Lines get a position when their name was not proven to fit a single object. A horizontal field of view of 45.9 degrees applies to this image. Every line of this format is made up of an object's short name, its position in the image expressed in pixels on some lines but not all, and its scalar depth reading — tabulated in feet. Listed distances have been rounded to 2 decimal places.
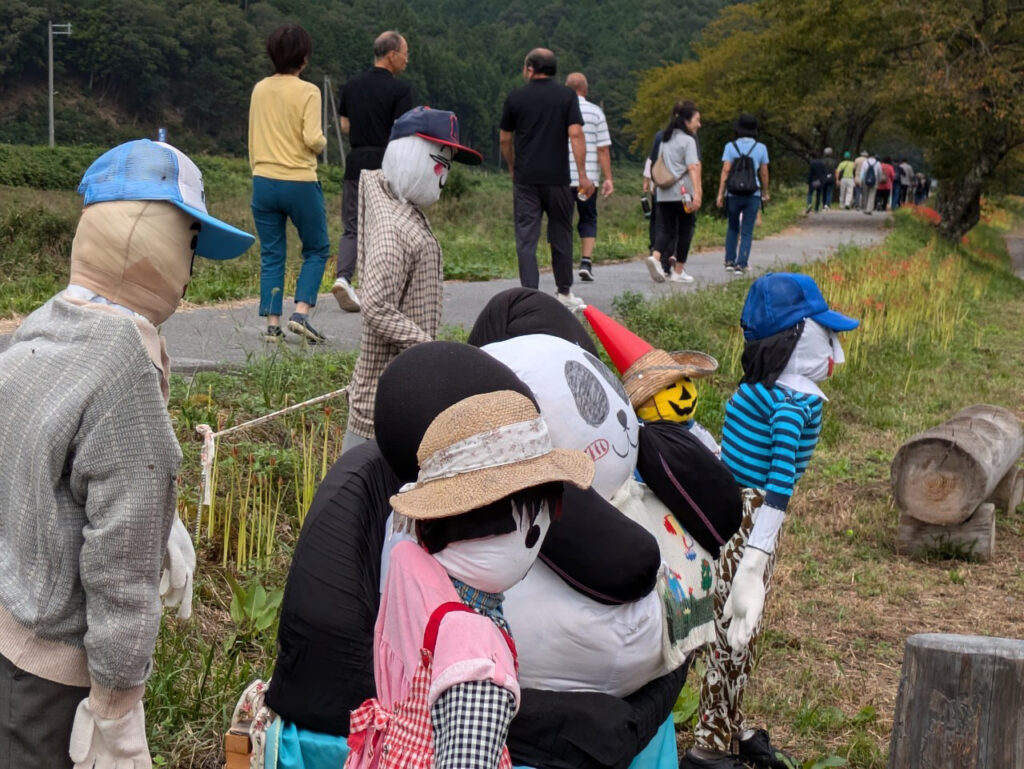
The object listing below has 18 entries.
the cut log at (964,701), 8.51
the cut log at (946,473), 20.08
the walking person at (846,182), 120.57
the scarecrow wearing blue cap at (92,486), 6.42
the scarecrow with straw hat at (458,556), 5.57
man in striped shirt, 32.86
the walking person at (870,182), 118.52
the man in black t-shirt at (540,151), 26.99
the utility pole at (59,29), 204.60
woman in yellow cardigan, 22.18
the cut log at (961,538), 20.45
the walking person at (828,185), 117.08
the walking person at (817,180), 115.44
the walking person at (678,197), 36.70
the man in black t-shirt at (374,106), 24.79
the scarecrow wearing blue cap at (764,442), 11.34
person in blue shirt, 42.06
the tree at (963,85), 79.71
